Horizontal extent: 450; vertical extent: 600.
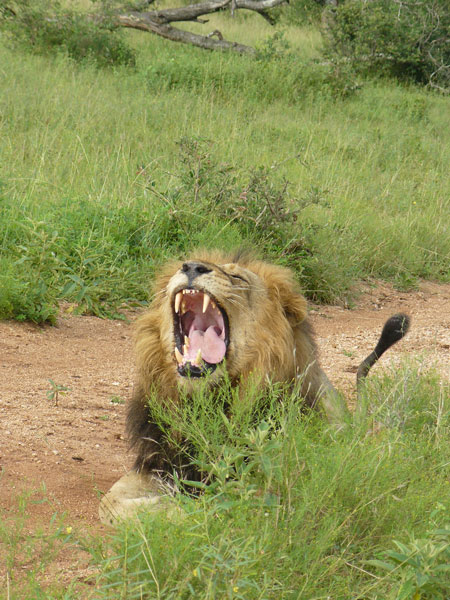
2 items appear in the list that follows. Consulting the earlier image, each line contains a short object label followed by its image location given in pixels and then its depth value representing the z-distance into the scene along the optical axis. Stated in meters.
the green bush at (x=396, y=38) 30.37
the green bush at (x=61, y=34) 24.03
